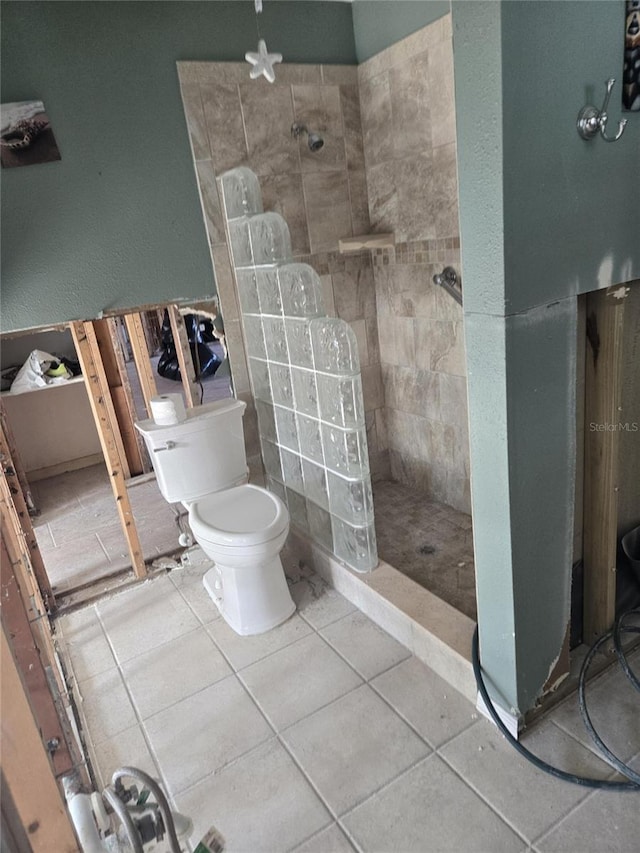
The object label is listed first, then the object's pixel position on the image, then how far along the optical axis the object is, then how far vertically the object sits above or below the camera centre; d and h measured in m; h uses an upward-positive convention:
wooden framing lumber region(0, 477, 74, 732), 1.57 -0.97
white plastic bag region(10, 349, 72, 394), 3.90 -0.68
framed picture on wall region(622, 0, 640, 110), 1.37 +0.29
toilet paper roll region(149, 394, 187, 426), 2.57 -0.67
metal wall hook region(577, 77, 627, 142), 1.35 +0.16
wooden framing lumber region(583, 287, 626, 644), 1.69 -0.78
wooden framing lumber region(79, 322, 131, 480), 2.50 -0.46
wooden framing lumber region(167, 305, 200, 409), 3.14 -0.59
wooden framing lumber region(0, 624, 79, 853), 0.66 -0.57
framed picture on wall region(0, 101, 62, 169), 2.10 +0.46
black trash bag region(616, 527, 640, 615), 1.99 -1.25
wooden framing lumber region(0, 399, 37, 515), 3.34 -1.13
